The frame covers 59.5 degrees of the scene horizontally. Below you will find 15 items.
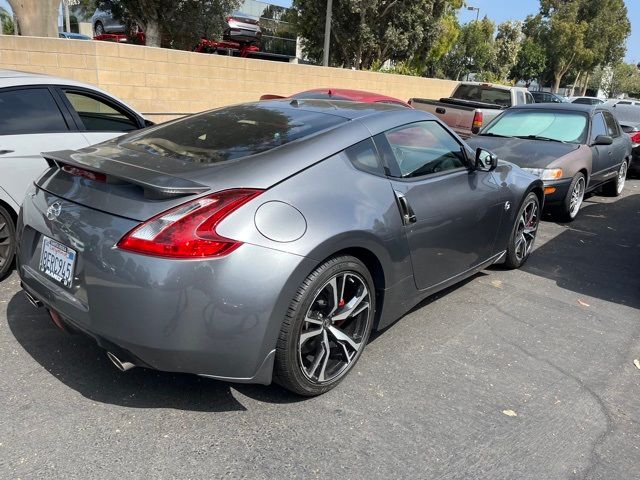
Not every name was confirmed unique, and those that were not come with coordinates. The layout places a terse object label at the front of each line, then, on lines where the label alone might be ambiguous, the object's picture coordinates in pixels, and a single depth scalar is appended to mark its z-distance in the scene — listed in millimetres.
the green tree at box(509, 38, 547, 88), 54875
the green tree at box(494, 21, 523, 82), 46938
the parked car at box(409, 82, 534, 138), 10906
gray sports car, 2490
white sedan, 4297
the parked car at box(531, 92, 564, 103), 24031
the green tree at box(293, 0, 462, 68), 20797
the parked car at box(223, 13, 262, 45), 21781
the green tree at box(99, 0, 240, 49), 15930
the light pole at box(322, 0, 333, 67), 18062
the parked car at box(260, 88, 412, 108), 8805
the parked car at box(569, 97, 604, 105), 24934
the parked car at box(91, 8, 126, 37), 19786
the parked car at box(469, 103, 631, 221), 7207
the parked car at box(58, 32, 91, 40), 19444
